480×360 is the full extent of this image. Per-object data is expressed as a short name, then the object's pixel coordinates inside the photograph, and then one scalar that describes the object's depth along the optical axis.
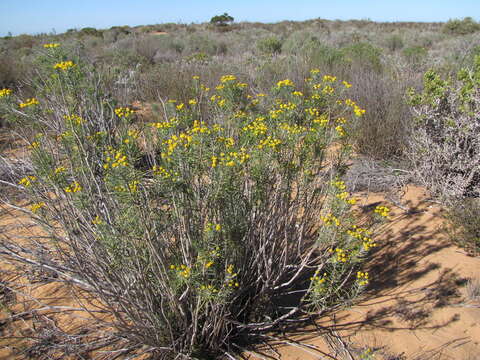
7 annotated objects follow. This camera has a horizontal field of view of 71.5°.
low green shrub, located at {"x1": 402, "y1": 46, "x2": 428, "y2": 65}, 9.69
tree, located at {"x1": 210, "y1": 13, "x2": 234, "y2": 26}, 30.95
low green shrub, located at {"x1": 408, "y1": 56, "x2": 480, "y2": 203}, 3.84
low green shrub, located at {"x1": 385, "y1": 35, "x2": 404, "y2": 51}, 16.37
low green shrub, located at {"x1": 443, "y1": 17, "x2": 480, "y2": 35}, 18.75
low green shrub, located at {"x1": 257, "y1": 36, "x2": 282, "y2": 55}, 13.99
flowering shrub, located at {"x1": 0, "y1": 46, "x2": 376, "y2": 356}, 1.87
